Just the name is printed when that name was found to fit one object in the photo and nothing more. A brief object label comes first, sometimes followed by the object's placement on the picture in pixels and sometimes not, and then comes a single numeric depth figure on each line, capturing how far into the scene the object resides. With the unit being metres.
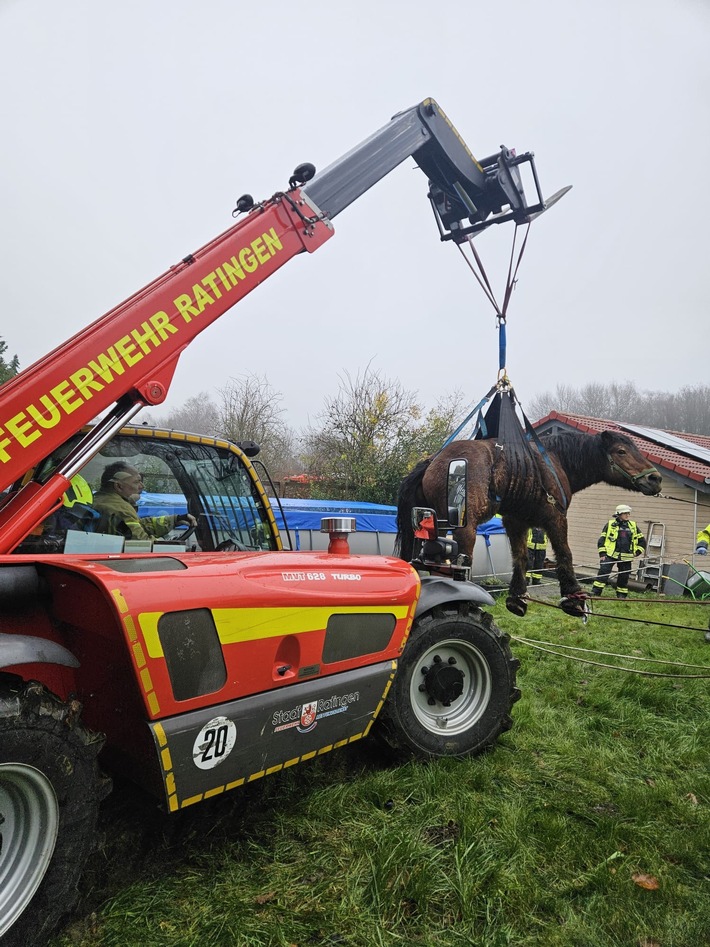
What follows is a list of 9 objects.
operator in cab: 3.06
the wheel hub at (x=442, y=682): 3.35
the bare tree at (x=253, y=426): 20.64
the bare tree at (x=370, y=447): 17.05
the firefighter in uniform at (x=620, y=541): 11.72
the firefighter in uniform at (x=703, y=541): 9.75
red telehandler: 1.93
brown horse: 5.16
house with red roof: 14.12
